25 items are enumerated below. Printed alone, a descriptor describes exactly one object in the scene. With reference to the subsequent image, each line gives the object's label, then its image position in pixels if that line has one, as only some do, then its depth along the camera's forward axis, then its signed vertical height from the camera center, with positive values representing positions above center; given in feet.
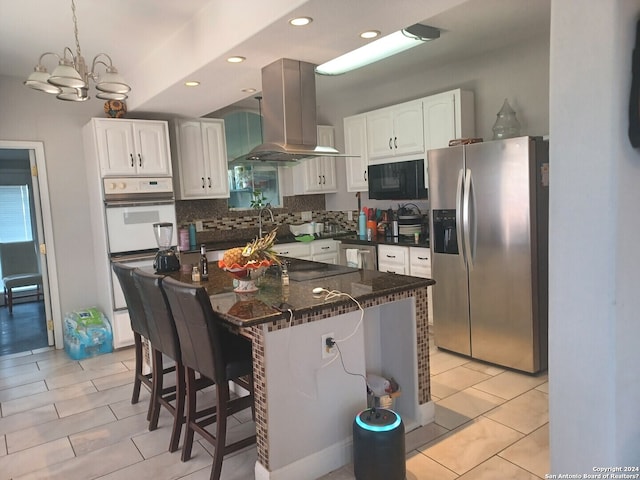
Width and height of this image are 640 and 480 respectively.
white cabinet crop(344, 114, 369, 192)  17.08 +1.92
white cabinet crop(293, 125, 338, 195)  19.47 +1.27
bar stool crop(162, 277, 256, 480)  7.18 -2.47
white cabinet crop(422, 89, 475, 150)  13.83 +2.41
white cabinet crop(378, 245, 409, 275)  14.85 -1.98
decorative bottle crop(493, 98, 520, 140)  12.96 +1.95
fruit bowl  8.52 -1.25
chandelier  7.91 +2.41
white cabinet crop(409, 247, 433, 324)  14.12 -2.04
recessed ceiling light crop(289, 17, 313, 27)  8.13 +3.26
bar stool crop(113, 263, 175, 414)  9.47 -2.29
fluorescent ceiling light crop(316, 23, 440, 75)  11.17 +3.86
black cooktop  9.86 -1.55
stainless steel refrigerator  10.86 -1.32
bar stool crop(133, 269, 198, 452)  8.27 -2.40
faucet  19.25 -0.34
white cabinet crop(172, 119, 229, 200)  15.96 +1.77
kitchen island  7.13 -2.72
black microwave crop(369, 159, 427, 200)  15.08 +0.61
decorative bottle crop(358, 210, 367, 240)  17.49 -0.98
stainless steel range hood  10.57 +2.20
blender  11.55 -1.13
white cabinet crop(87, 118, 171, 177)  14.17 +2.08
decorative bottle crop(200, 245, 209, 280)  10.42 -1.39
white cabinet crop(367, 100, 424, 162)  14.93 +2.30
